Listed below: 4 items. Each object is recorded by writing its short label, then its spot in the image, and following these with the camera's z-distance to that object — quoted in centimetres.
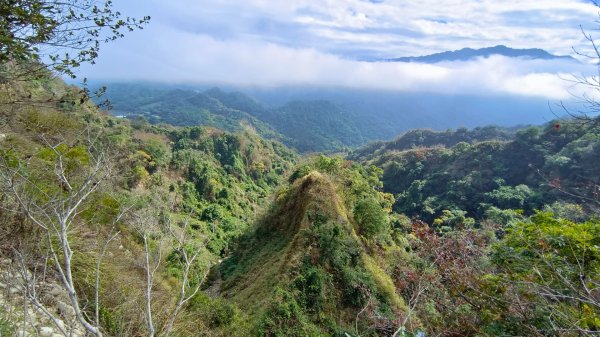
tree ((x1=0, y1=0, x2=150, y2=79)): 448
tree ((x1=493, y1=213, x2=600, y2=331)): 511
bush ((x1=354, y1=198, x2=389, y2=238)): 1614
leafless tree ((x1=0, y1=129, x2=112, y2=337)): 285
